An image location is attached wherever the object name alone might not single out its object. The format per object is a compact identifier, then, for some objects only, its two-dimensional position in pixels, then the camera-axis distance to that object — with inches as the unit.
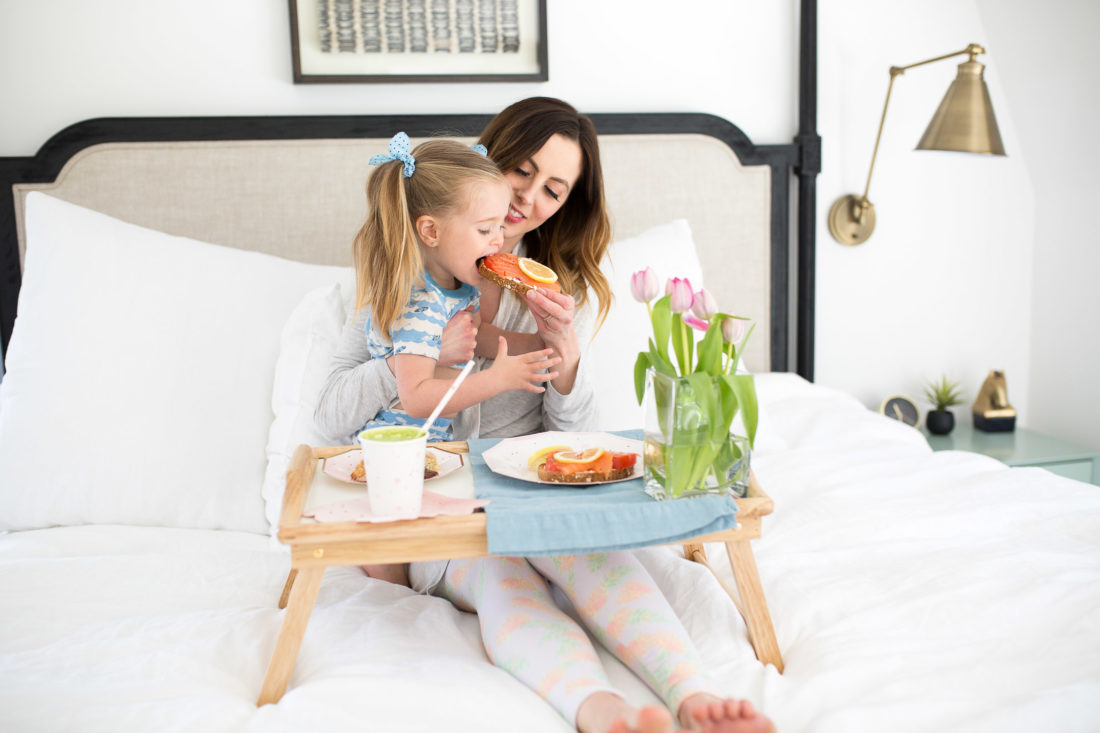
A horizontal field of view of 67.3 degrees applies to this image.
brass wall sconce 80.0
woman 34.3
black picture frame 79.8
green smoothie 36.3
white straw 37.0
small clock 92.5
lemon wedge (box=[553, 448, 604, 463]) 41.4
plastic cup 34.6
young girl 47.9
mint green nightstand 82.0
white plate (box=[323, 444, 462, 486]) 42.4
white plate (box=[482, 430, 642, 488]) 42.5
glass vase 37.6
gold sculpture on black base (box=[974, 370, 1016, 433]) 91.7
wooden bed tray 33.7
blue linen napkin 34.5
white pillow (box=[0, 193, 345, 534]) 57.3
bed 34.3
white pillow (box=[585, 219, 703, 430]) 66.7
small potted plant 90.6
